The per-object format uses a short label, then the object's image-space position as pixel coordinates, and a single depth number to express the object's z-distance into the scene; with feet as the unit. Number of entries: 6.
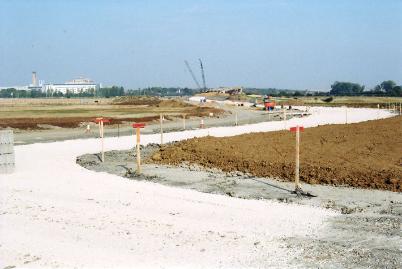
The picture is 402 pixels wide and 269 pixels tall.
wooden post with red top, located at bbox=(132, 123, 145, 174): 49.83
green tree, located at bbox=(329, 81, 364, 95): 622.95
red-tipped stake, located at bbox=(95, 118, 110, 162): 62.52
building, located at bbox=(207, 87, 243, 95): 468.75
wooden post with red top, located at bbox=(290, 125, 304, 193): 40.57
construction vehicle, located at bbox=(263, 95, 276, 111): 220.86
